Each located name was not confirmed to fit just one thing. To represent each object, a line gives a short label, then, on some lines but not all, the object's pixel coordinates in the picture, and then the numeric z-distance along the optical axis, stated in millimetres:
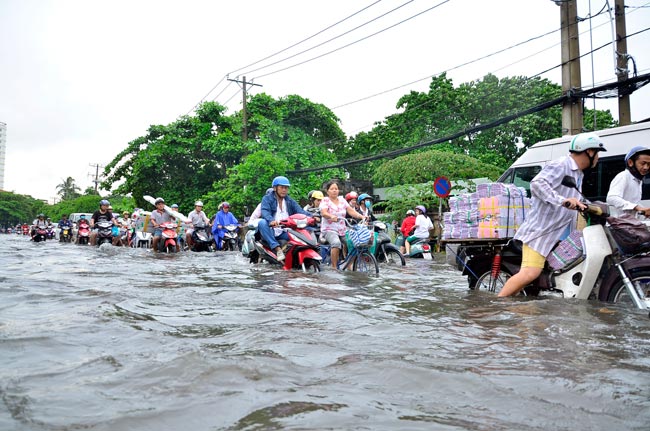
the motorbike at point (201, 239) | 17359
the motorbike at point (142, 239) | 21078
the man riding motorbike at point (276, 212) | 8828
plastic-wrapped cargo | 5609
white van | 9414
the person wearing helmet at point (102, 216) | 19125
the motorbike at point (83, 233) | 23141
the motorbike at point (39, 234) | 27672
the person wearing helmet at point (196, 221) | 17286
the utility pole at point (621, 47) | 13633
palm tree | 91862
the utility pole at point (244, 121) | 28203
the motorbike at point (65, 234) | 30734
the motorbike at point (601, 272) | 4383
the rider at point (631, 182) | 4816
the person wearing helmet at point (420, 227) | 15242
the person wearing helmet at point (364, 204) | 11859
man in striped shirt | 4793
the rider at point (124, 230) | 21875
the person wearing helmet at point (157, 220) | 16344
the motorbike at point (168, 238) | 16281
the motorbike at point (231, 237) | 17594
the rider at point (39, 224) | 28144
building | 169875
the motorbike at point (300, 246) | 8586
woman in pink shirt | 9141
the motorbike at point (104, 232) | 19000
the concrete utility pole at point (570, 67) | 12588
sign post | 15195
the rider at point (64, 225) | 30838
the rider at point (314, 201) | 11076
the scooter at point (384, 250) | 10084
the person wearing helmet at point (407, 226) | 16406
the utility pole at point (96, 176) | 76006
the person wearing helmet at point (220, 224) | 17422
